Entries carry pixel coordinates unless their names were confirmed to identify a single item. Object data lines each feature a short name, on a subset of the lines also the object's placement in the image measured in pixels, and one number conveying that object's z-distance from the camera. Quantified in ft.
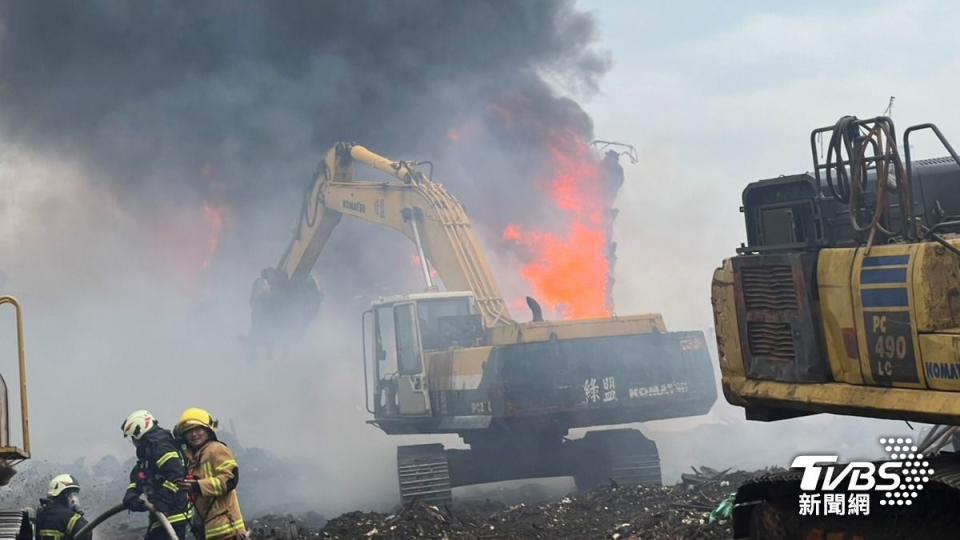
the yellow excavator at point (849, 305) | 17.70
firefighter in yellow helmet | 28.04
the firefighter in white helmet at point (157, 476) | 28.94
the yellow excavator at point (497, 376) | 51.70
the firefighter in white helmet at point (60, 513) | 29.78
